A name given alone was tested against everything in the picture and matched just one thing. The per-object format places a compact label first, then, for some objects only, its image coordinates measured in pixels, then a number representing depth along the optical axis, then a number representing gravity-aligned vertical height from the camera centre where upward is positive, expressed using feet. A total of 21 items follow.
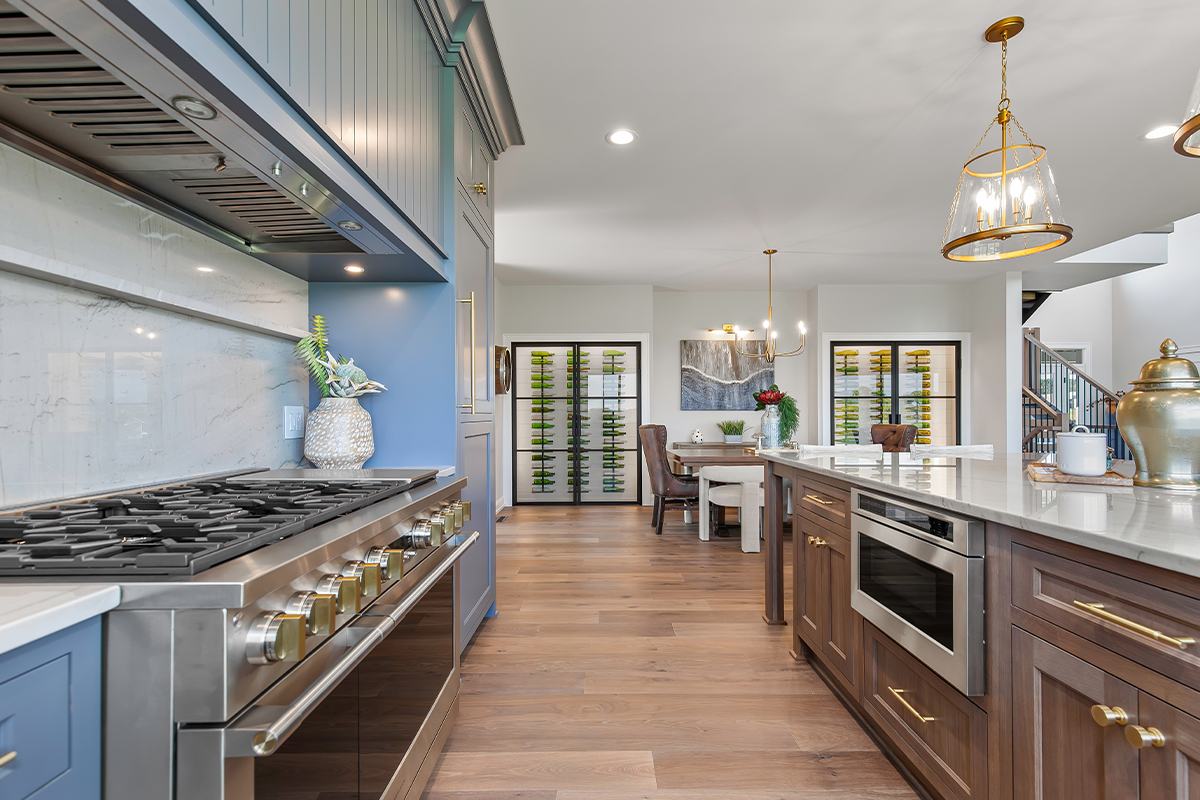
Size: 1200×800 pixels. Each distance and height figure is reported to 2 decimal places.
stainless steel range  2.27 -1.01
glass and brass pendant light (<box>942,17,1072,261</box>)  7.48 +2.73
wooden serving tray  5.10 -0.61
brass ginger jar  4.49 -0.08
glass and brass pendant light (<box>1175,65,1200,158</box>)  4.17 +2.03
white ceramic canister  5.39 -0.40
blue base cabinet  1.83 -1.03
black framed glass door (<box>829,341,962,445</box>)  22.68 +0.87
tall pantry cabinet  8.02 +0.94
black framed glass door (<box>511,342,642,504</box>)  22.95 -0.30
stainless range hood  2.71 +1.70
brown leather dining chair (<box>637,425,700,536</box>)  17.26 -2.01
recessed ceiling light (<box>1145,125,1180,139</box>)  10.07 +4.82
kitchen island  2.87 -1.44
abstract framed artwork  23.53 +1.33
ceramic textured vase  6.80 -0.31
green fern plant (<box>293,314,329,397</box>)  7.02 +0.70
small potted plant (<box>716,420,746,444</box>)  23.09 -0.81
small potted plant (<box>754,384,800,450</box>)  11.26 -0.21
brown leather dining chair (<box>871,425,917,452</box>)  18.11 -0.87
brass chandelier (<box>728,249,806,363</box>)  18.05 +2.60
